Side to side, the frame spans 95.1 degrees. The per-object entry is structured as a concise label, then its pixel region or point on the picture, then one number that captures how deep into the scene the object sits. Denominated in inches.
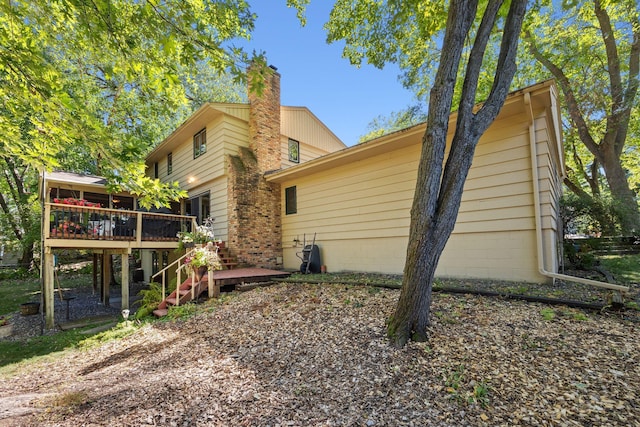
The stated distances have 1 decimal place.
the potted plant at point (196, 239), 319.9
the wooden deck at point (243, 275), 278.8
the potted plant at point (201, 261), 272.8
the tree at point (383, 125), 683.4
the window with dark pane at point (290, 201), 408.2
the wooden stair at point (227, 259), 357.7
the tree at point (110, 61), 149.1
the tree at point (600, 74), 393.7
